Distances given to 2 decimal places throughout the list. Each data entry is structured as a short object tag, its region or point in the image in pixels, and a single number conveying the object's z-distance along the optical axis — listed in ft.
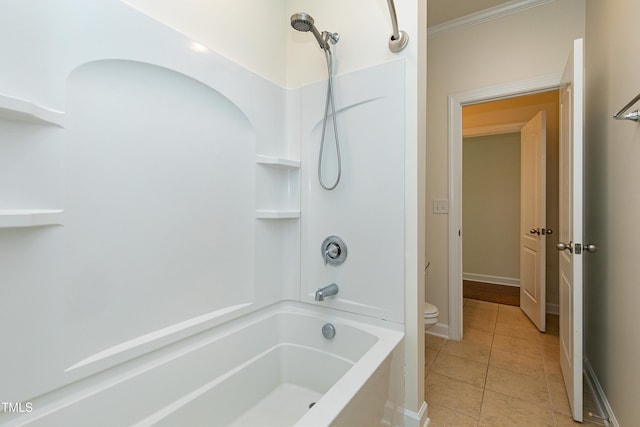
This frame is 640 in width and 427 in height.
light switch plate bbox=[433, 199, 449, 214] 8.08
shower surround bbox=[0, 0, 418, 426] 2.73
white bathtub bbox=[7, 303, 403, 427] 3.01
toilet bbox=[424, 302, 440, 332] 6.86
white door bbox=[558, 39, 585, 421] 4.75
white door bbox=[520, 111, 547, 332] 8.73
